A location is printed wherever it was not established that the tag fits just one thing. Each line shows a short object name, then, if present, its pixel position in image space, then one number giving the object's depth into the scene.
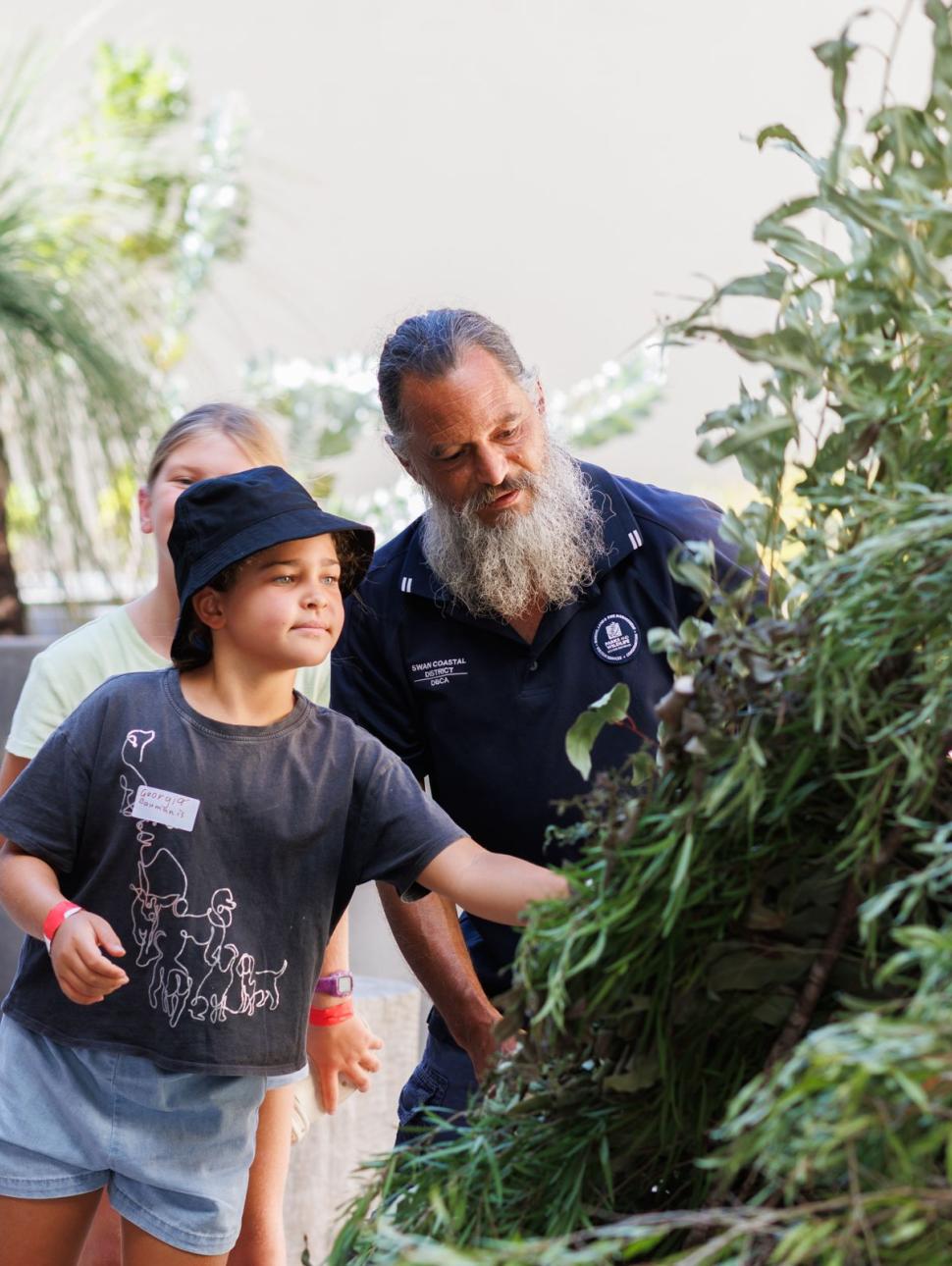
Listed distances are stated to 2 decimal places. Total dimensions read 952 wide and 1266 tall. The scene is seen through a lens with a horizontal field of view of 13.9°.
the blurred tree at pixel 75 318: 7.30
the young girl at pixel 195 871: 4.59
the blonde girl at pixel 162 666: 5.08
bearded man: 5.01
